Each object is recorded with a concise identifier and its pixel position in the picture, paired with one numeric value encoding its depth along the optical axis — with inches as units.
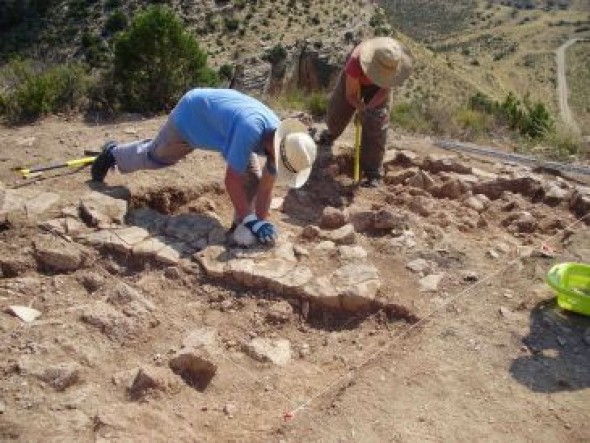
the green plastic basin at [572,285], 152.7
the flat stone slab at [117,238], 167.3
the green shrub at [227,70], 675.2
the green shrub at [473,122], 290.3
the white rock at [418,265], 171.6
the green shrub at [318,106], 295.7
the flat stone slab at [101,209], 175.3
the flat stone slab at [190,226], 177.0
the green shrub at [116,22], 1007.4
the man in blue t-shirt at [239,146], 159.3
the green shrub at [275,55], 962.1
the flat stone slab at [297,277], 157.4
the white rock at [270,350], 143.2
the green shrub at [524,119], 311.8
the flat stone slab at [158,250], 166.1
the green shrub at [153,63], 283.4
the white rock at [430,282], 164.2
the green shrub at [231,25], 1099.9
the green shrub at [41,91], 263.6
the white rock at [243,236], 170.4
